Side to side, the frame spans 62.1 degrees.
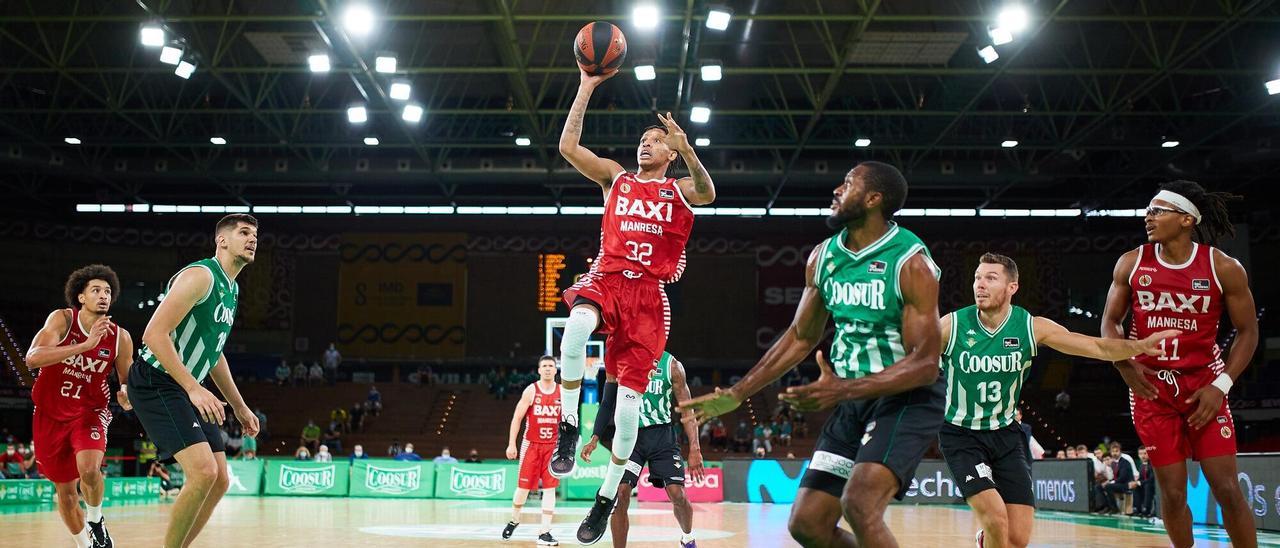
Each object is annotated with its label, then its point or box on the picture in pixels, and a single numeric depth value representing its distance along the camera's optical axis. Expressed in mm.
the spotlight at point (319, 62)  24219
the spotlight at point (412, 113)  27750
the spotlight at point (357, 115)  28172
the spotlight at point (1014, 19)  20844
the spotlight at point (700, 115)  27680
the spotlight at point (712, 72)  24297
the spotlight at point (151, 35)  22000
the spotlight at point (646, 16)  20312
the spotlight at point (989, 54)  22938
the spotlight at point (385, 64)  24312
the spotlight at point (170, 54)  22891
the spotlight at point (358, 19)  21125
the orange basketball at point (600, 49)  7918
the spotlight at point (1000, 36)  21641
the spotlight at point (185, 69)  24406
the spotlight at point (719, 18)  21391
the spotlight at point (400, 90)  26312
